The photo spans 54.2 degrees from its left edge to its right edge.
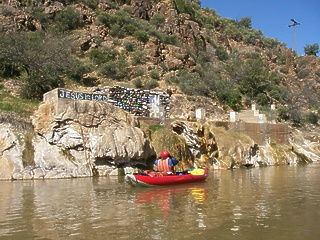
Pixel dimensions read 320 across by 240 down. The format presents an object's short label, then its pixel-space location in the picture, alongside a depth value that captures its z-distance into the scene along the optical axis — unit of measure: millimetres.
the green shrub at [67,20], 33247
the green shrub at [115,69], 29859
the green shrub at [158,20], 41938
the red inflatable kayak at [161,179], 11132
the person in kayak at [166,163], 12047
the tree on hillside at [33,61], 21438
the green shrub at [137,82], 28892
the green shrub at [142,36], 36250
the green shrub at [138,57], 32469
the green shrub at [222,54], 48475
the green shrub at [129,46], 34438
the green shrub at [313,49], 67250
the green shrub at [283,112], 36062
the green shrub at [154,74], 30984
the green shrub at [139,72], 31050
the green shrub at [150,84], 28938
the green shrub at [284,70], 54862
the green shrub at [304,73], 55188
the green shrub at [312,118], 38316
